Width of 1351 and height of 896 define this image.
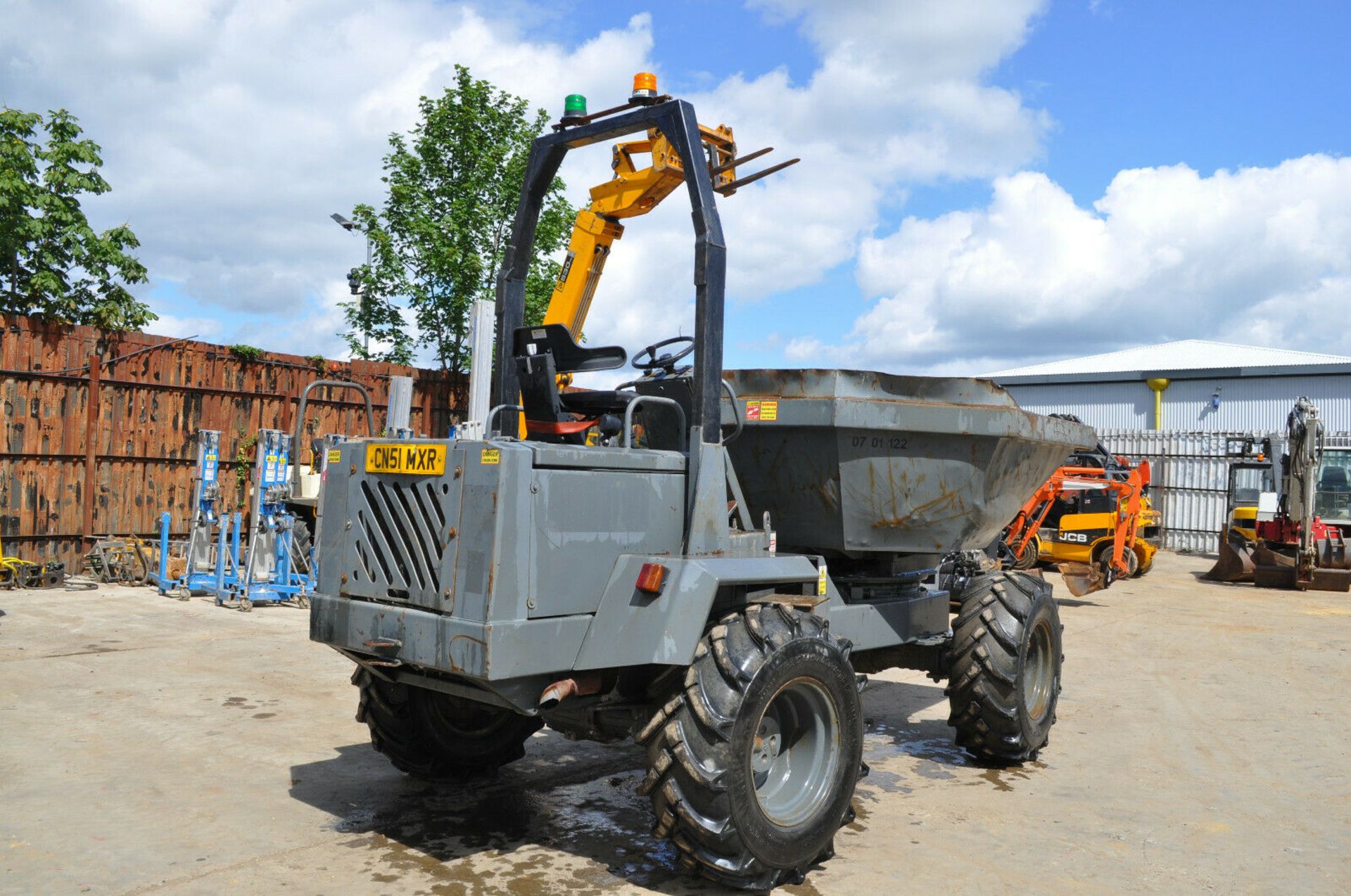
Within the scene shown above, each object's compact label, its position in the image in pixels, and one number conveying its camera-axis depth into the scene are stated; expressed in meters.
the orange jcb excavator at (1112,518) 15.38
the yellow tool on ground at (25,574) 12.34
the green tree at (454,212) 19.30
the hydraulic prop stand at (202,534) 12.48
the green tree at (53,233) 17.08
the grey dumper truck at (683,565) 4.11
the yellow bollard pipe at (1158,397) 28.84
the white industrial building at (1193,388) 26.62
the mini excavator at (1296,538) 17.00
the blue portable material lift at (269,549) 12.02
